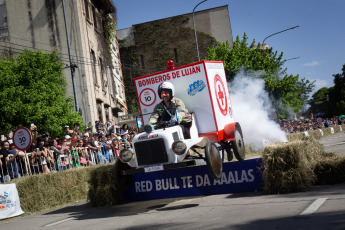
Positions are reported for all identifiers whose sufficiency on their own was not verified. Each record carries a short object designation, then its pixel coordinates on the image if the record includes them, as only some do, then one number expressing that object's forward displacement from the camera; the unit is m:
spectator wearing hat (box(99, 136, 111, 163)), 16.32
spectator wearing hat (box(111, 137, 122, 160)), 16.72
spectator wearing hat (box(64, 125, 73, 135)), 16.06
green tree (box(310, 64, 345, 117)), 87.81
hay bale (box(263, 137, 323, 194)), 8.41
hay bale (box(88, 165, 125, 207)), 10.16
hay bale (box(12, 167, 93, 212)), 11.50
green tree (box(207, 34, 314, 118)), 37.94
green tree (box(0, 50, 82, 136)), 21.70
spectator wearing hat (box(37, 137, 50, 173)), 13.31
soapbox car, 8.16
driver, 9.21
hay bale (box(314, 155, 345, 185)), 8.70
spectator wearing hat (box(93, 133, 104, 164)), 15.87
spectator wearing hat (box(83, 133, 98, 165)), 15.34
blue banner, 9.03
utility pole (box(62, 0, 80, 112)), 25.13
